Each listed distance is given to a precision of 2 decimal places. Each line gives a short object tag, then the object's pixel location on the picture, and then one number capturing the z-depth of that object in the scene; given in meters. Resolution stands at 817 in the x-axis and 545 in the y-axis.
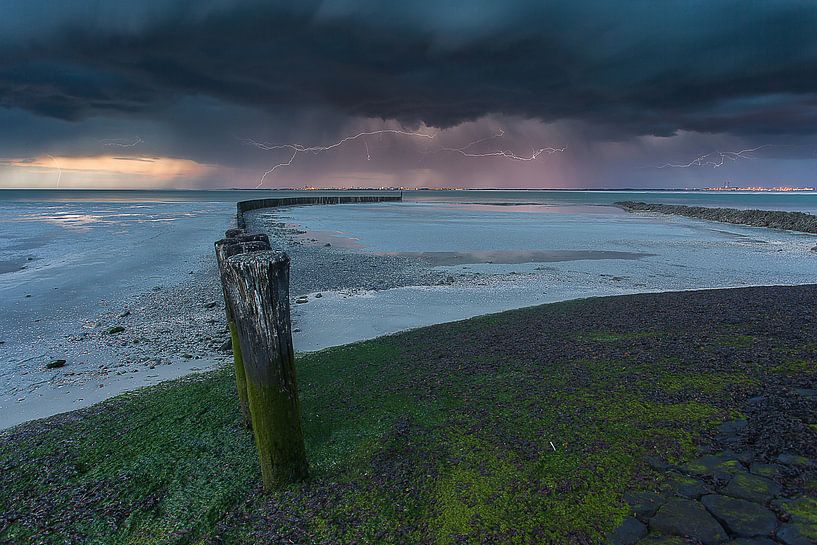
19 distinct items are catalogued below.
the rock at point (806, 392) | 4.75
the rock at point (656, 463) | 3.76
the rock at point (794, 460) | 3.66
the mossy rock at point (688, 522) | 3.05
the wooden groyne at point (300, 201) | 67.04
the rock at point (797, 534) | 2.93
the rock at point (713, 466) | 3.67
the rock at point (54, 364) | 7.37
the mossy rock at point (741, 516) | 3.05
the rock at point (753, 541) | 2.95
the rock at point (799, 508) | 3.10
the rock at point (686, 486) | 3.44
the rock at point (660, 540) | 3.01
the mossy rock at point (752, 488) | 3.35
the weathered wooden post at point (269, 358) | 3.61
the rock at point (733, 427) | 4.21
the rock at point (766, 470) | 3.58
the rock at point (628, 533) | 3.07
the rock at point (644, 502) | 3.29
